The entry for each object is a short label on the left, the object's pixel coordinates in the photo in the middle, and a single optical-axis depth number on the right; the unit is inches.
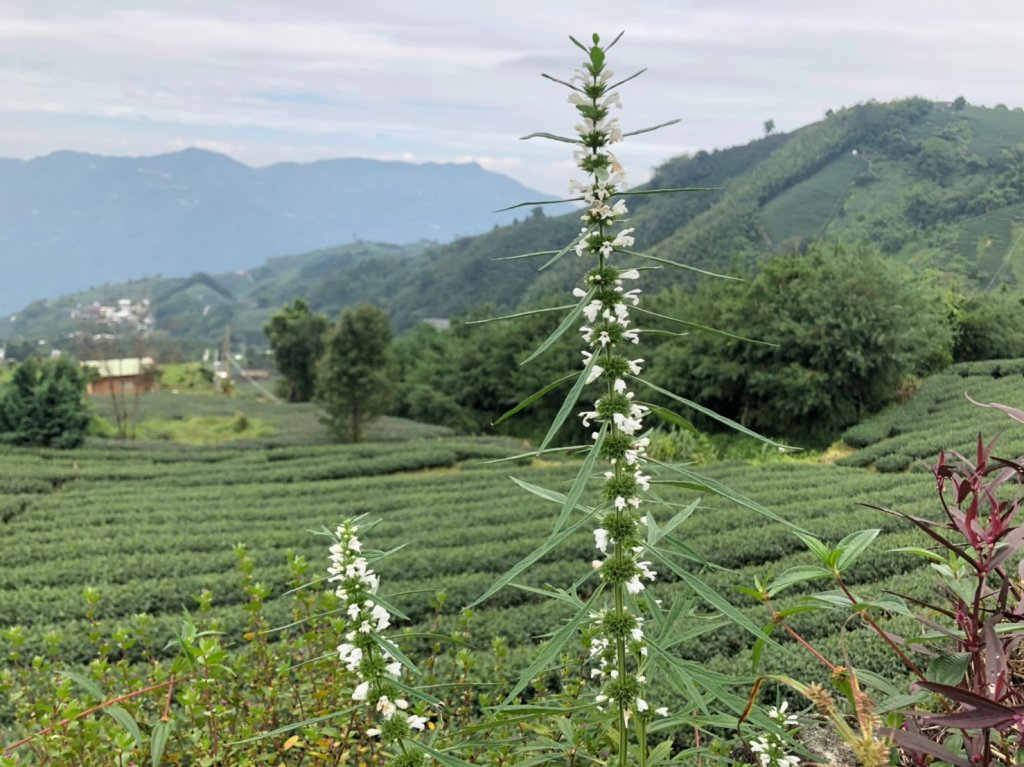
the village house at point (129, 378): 1813.5
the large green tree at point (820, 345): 748.0
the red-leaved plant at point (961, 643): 39.8
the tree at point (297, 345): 1595.7
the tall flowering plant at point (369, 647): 59.1
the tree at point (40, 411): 866.1
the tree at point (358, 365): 874.1
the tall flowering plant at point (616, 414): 57.1
